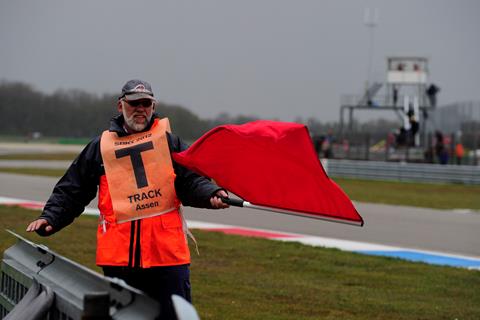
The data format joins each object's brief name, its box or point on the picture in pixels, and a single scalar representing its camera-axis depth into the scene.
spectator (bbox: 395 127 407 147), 43.47
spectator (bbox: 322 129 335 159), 43.88
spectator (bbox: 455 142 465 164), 37.91
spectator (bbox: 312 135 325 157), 44.19
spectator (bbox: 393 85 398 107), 56.95
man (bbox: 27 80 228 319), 5.45
